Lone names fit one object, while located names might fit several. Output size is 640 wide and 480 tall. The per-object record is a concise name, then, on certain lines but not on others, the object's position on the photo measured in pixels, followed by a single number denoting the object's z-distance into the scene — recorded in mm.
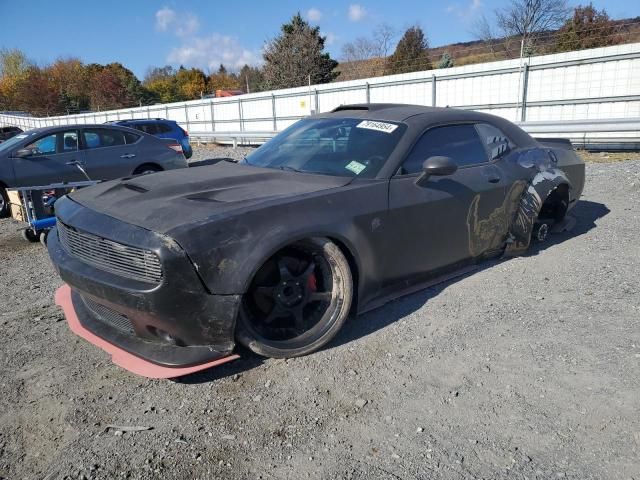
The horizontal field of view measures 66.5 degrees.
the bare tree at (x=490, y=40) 35969
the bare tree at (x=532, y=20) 32594
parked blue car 13820
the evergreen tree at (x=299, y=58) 40844
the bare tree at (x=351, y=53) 47759
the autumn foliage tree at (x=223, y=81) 76500
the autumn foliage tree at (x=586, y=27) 24609
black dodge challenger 2559
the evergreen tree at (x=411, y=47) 41975
